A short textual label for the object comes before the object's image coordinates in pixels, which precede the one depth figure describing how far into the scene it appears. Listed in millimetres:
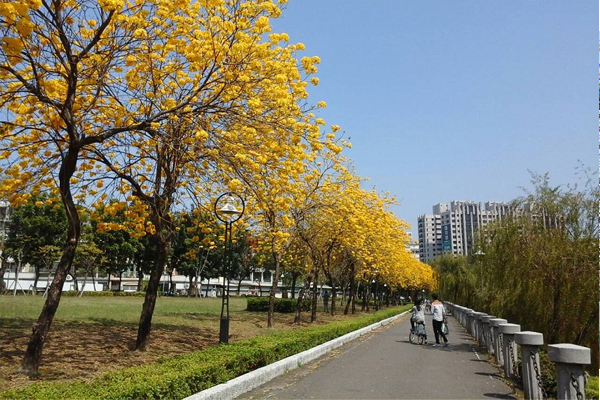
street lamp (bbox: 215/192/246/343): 10711
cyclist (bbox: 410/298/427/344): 16062
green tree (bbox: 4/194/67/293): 41438
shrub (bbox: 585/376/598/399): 7407
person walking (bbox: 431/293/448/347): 14992
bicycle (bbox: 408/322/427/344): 15977
